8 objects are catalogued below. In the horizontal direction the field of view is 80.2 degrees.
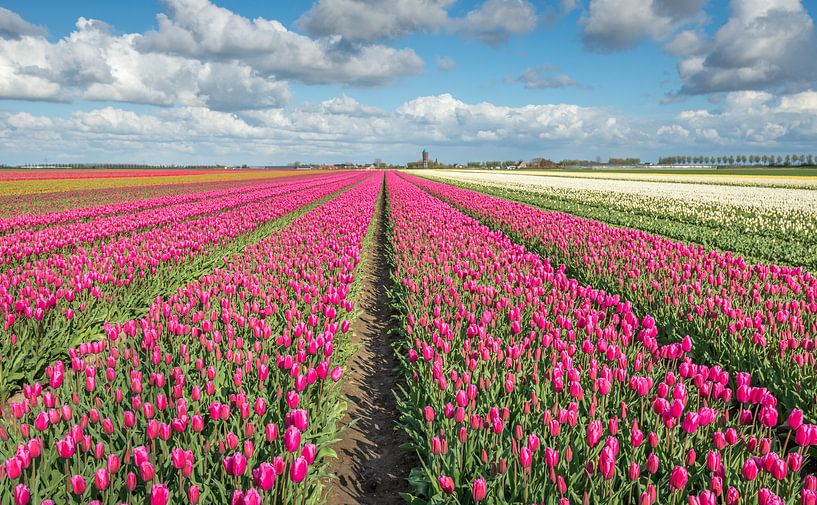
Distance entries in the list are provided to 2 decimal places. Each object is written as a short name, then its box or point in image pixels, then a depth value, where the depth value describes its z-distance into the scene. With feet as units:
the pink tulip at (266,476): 8.15
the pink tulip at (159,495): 7.78
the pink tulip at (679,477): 8.50
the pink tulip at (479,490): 8.45
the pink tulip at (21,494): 7.88
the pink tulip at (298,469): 8.64
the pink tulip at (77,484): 8.43
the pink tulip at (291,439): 9.23
